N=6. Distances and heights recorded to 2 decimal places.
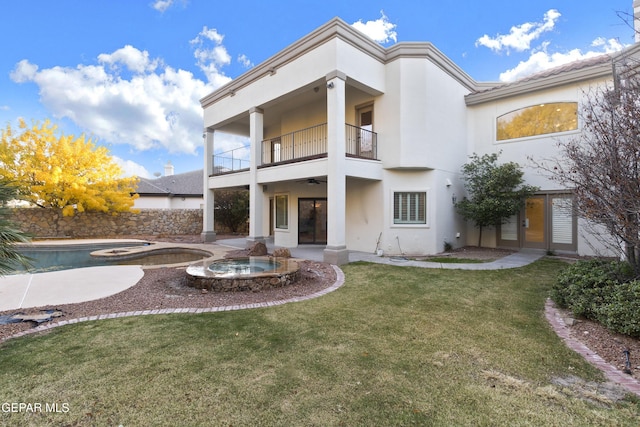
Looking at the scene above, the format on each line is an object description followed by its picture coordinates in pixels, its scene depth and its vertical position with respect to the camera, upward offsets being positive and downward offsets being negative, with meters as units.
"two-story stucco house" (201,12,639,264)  10.62 +3.30
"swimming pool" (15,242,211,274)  11.77 -1.69
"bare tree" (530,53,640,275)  4.65 +0.76
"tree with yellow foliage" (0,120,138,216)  16.58 +2.73
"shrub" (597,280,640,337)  4.18 -1.31
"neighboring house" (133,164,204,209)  26.48 +2.22
